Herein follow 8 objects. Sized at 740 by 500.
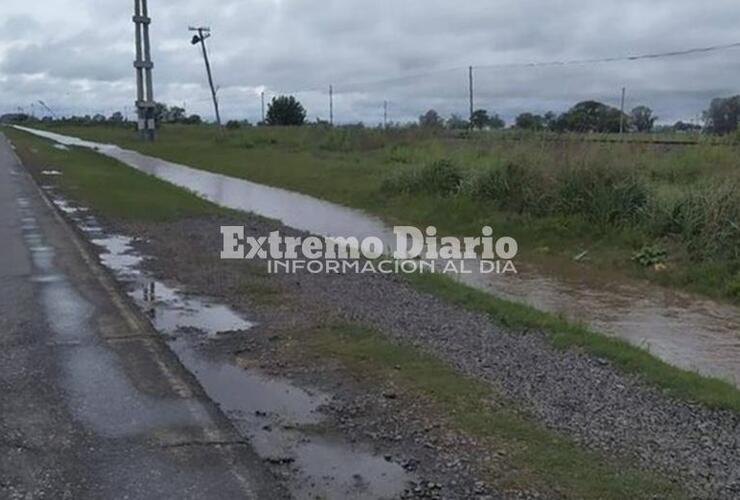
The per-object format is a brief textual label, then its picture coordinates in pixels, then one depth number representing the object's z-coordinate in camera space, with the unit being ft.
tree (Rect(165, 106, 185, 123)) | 332.86
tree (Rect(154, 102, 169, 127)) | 309.63
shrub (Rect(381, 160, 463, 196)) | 64.85
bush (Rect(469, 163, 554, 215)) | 52.60
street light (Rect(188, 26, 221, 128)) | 191.01
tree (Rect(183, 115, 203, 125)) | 304.22
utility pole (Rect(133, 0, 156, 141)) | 174.19
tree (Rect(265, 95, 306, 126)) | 226.67
